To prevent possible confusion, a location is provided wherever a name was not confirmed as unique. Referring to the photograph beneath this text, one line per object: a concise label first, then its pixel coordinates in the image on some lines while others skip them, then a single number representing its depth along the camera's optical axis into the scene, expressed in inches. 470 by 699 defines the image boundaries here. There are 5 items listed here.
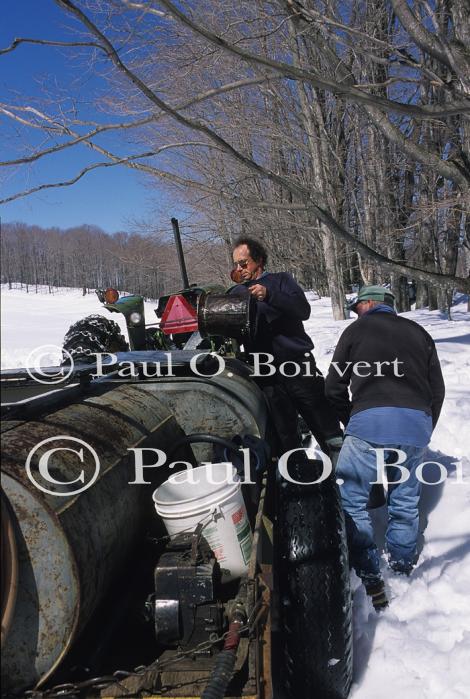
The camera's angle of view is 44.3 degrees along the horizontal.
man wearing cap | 145.8
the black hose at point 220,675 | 72.9
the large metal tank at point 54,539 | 73.8
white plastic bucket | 93.4
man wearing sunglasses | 175.6
